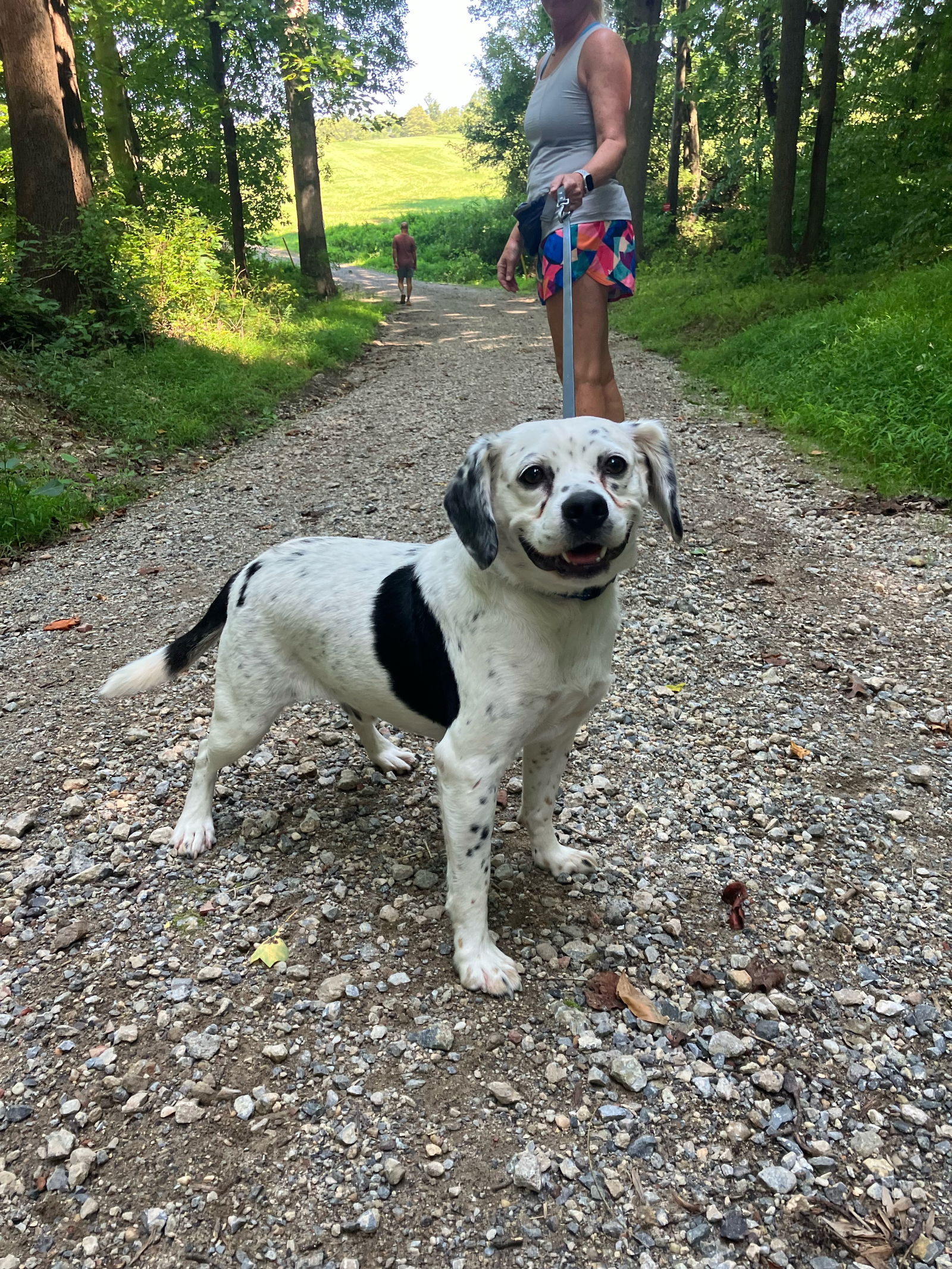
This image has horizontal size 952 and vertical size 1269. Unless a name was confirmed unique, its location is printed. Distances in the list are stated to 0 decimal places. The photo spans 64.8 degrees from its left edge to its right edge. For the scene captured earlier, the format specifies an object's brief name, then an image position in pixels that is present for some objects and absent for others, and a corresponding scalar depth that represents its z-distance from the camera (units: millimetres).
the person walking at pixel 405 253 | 20484
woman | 3711
